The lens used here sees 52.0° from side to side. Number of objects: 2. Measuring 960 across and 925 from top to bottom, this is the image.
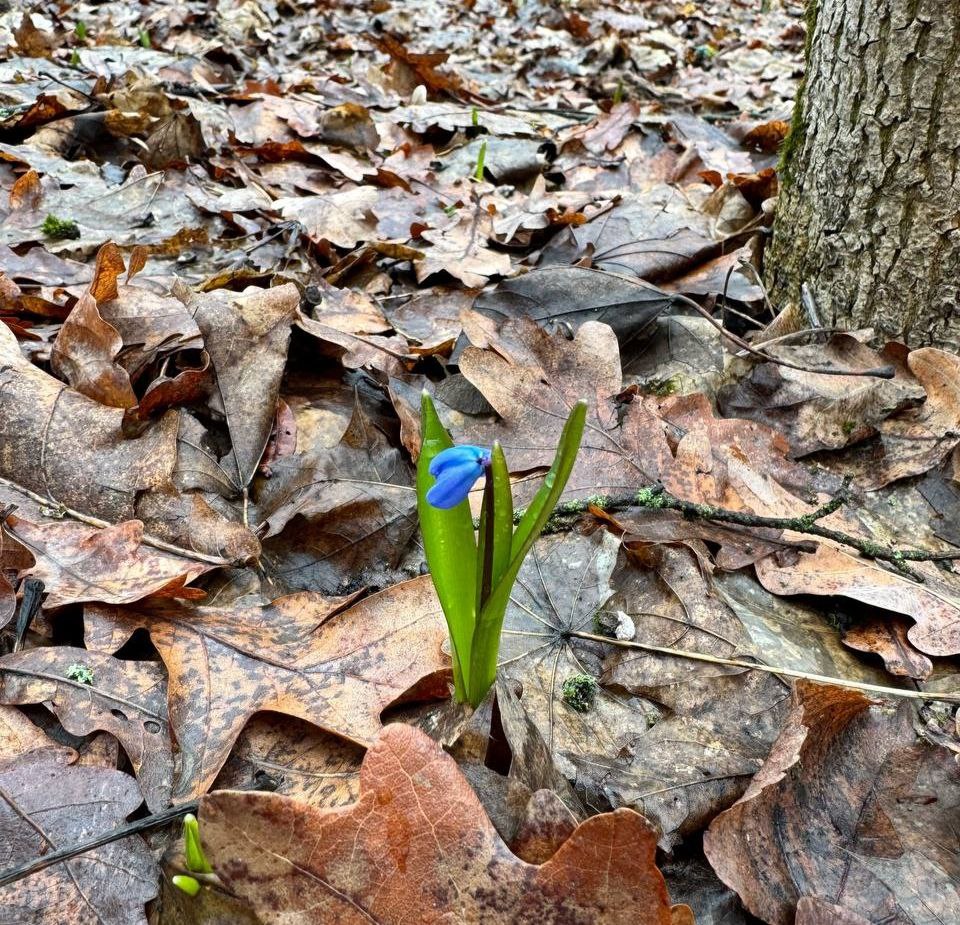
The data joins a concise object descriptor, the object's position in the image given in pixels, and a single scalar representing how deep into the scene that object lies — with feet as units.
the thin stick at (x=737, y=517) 1.02
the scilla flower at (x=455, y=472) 0.67
